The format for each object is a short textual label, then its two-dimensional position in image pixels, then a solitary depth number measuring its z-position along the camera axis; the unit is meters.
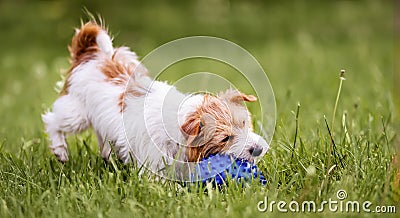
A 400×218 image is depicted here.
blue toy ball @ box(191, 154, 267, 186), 6.72
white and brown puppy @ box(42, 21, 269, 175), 6.80
